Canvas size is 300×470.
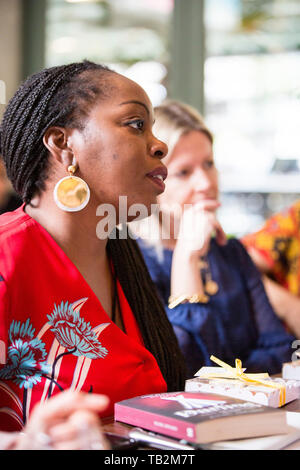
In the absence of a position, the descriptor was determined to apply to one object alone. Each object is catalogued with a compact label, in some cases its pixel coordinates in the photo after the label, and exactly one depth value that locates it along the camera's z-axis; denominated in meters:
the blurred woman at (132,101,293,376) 1.62
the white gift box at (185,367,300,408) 0.94
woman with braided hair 0.93
